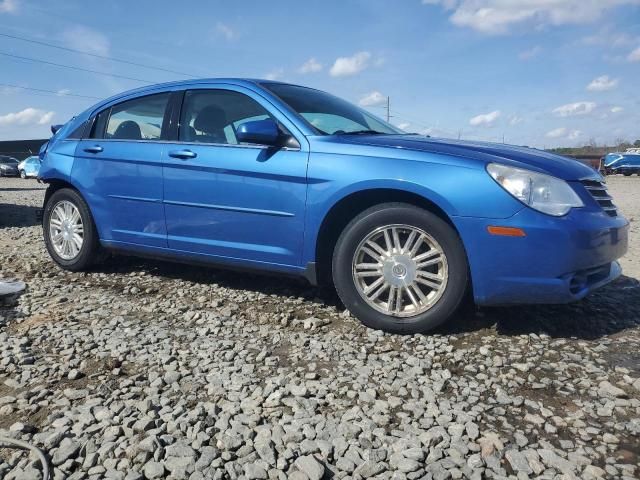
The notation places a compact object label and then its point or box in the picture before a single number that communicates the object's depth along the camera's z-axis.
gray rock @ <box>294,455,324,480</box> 1.99
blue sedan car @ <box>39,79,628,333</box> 3.13
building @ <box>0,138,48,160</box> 44.88
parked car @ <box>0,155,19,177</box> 33.47
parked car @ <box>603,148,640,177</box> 36.09
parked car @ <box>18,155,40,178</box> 30.95
